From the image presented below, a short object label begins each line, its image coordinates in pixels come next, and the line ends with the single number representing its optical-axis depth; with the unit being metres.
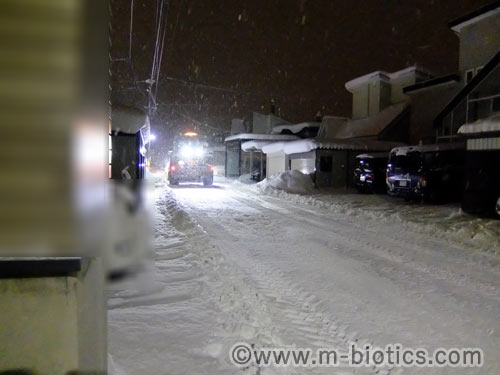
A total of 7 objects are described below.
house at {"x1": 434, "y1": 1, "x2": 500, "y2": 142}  15.35
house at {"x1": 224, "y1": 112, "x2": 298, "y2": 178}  34.81
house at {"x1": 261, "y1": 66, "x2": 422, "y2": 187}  23.36
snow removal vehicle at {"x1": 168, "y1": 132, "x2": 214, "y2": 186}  24.44
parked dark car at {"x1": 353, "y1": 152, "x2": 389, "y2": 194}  19.81
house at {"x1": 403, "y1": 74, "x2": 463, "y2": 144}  21.93
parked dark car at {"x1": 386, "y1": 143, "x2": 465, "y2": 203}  14.34
